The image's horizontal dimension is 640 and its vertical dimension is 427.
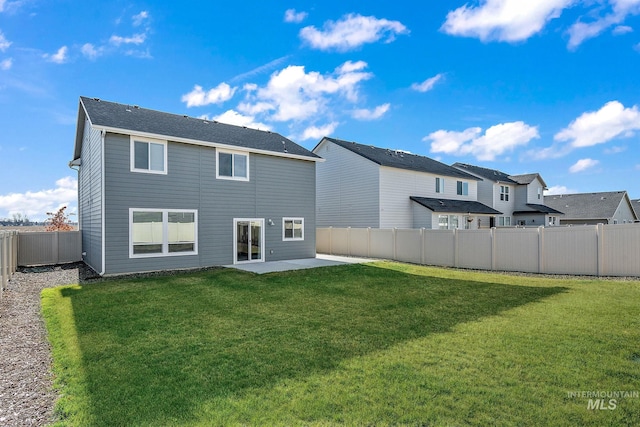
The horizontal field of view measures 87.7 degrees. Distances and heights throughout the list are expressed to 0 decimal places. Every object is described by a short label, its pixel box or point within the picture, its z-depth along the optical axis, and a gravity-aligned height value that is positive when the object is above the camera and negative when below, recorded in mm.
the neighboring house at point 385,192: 21875 +1773
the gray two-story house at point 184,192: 12133 +1053
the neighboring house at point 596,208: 35156 +873
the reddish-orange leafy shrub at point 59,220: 25525 -183
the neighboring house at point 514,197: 30828 +1844
